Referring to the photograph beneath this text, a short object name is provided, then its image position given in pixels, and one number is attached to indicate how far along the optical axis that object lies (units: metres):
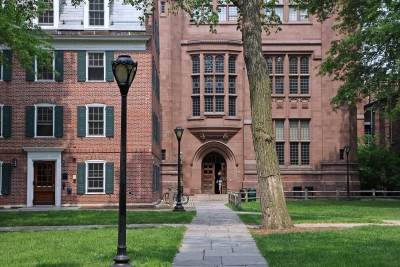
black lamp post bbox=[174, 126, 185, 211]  25.73
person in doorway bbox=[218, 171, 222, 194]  41.59
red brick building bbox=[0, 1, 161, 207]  30.33
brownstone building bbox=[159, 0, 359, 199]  40.56
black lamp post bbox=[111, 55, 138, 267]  9.70
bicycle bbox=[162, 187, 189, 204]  34.18
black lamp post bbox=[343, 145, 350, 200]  39.12
